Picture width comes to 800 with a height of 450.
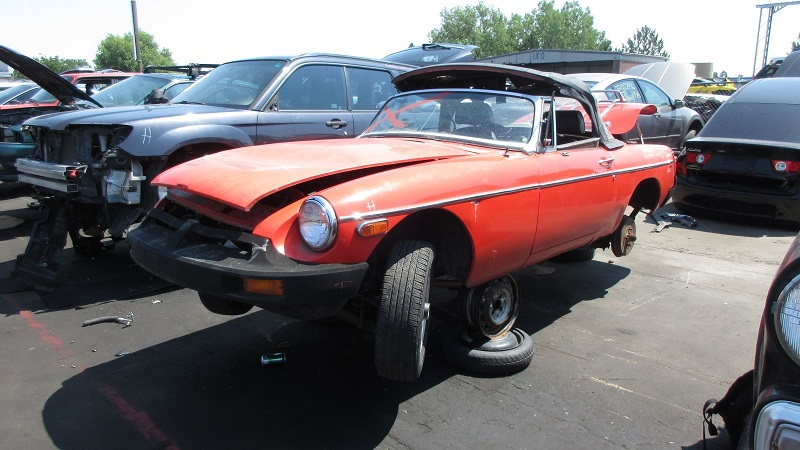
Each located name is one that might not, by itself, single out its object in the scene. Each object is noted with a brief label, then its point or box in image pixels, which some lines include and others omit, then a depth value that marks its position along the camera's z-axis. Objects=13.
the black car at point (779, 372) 1.65
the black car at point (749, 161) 6.59
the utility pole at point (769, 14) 36.62
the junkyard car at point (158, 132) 4.73
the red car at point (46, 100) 8.23
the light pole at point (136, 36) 19.91
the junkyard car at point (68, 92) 5.74
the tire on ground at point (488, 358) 3.42
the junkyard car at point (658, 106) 8.93
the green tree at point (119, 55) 55.59
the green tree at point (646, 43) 96.44
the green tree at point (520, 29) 73.88
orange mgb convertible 2.71
